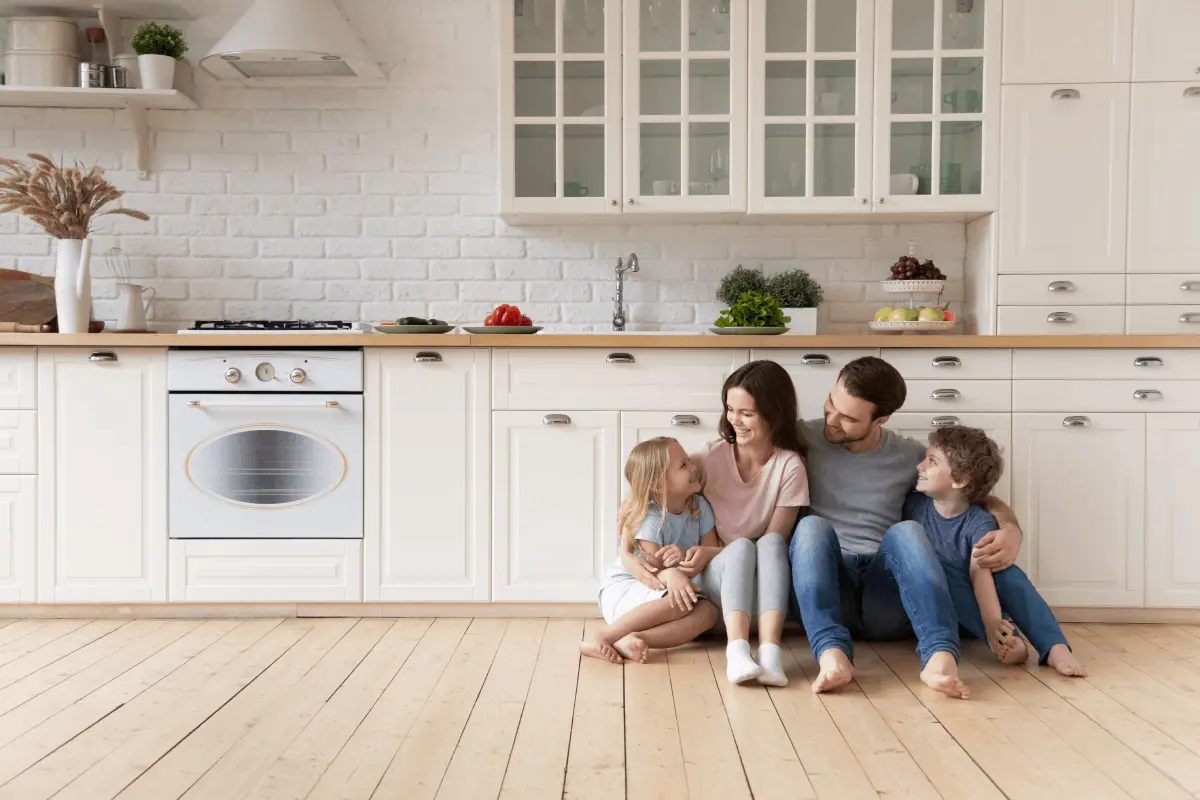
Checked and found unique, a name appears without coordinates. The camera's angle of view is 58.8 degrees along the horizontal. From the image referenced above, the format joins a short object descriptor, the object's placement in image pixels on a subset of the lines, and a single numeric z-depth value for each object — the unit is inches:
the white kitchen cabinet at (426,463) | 122.6
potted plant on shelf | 138.3
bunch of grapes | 139.8
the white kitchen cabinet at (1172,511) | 121.6
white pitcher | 141.6
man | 97.7
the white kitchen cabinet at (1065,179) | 133.6
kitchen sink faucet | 146.3
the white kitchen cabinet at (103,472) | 122.1
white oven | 121.8
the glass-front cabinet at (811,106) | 135.6
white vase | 128.8
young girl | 104.7
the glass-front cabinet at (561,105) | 136.6
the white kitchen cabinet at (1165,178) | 133.0
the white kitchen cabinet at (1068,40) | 132.6
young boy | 104.3
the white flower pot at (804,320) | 139.9
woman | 102.5
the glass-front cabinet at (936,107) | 134.5
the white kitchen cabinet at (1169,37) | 132.1
